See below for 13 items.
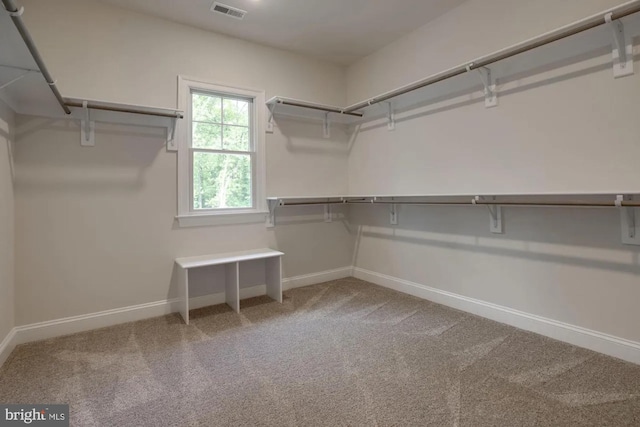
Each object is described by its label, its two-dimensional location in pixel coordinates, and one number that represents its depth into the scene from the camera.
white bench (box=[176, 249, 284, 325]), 2.91
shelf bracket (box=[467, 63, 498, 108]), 2.71
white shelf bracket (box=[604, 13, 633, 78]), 2.03
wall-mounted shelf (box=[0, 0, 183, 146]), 1.43
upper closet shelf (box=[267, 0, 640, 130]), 2.01
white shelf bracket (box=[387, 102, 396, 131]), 3.64
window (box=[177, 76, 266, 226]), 3.21
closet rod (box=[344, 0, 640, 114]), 1.84
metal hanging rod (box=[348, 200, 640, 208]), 1.87
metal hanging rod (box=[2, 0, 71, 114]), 1.22
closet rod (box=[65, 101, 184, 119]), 2.51
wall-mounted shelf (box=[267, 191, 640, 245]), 2.04
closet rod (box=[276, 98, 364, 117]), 3.46
